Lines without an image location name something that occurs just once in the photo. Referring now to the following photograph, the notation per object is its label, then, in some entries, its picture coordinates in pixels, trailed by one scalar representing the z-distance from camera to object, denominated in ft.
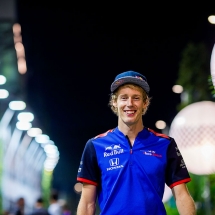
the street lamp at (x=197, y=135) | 32.22
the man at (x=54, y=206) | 77.30
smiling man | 17.95
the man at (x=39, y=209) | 66.21
